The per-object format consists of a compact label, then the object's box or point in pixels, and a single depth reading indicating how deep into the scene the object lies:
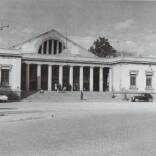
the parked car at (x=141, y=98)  52.61
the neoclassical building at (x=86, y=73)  59.69
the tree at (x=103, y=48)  90.75
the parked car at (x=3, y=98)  42.89
